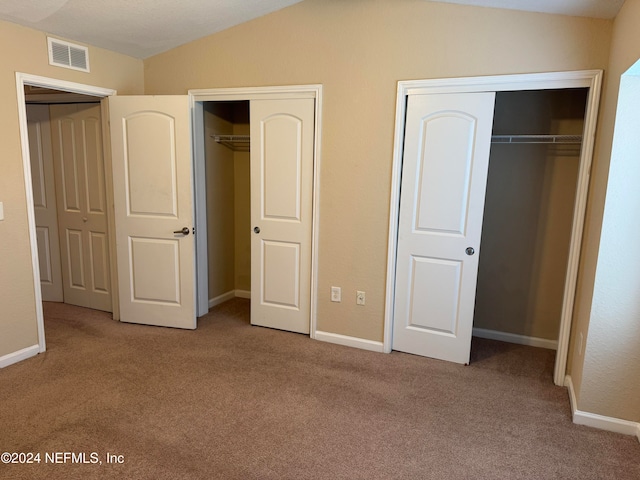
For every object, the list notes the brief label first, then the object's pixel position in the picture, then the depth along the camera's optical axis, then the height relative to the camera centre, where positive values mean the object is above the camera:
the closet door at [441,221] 2.94 -0.26
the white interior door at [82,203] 3.95 -0.28
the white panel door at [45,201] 4.14 -0.28
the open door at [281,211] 3.45 -0.26
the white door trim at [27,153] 2.93 +0.15
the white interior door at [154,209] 3.53 -0.28
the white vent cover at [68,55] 3.09 +0.92
